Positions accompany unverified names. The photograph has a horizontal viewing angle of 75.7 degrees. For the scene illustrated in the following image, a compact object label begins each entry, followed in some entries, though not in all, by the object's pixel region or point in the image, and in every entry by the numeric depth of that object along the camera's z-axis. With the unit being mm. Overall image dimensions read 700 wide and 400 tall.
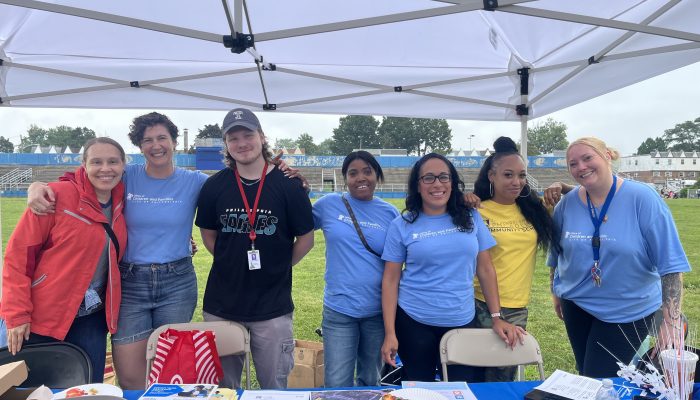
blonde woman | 1919
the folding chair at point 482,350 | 1953
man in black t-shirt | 2076
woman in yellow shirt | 2215
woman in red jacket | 1907
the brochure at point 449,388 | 1498
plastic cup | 1229
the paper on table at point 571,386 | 1482
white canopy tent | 2193
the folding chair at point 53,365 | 1860
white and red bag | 1792
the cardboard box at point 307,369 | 3020
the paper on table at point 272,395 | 1490
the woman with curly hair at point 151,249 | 2152
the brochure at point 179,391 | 1365
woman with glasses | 2027
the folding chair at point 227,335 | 2035
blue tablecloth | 1521
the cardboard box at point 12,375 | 1219
